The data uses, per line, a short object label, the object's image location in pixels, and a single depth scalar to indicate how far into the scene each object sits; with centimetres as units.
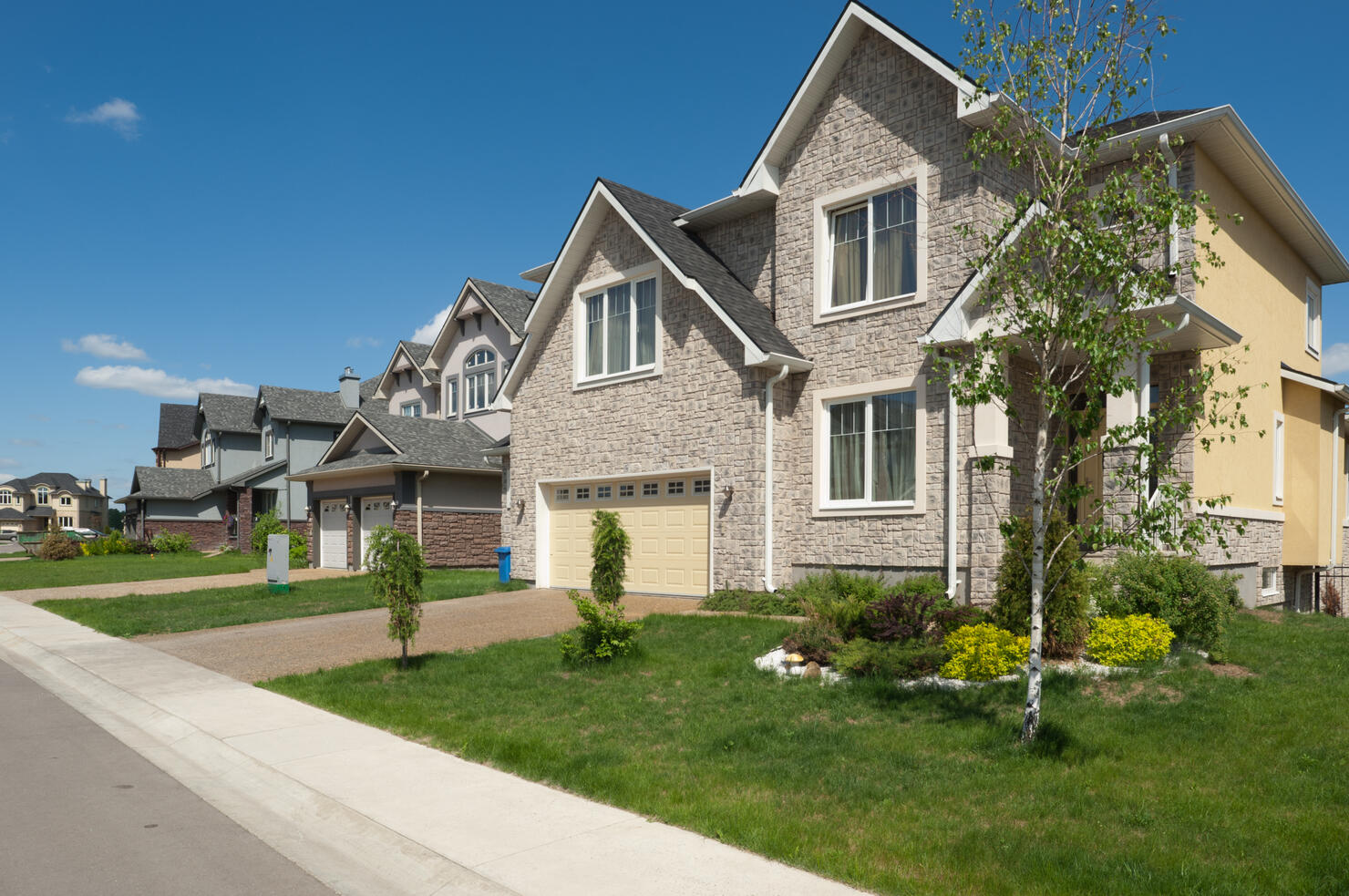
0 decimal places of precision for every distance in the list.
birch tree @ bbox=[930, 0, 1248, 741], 711
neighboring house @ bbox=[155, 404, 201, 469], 5628
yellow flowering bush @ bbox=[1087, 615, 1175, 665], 936
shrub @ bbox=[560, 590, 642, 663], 1092
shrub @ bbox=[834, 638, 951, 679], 957
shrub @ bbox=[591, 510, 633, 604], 1330
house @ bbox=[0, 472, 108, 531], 11496
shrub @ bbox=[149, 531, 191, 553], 4516
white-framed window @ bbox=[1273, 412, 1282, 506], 1820
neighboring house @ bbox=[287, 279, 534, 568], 2808
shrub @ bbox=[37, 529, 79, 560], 4272
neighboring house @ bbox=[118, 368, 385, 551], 4281
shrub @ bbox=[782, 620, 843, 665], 1034
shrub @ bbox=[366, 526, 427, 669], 1137
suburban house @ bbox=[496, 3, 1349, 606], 1475
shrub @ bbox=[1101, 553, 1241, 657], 989
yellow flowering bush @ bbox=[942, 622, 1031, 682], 916
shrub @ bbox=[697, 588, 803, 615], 1506
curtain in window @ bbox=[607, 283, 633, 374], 1972
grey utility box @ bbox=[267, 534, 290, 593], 2234
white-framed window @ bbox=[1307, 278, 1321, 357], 2150
